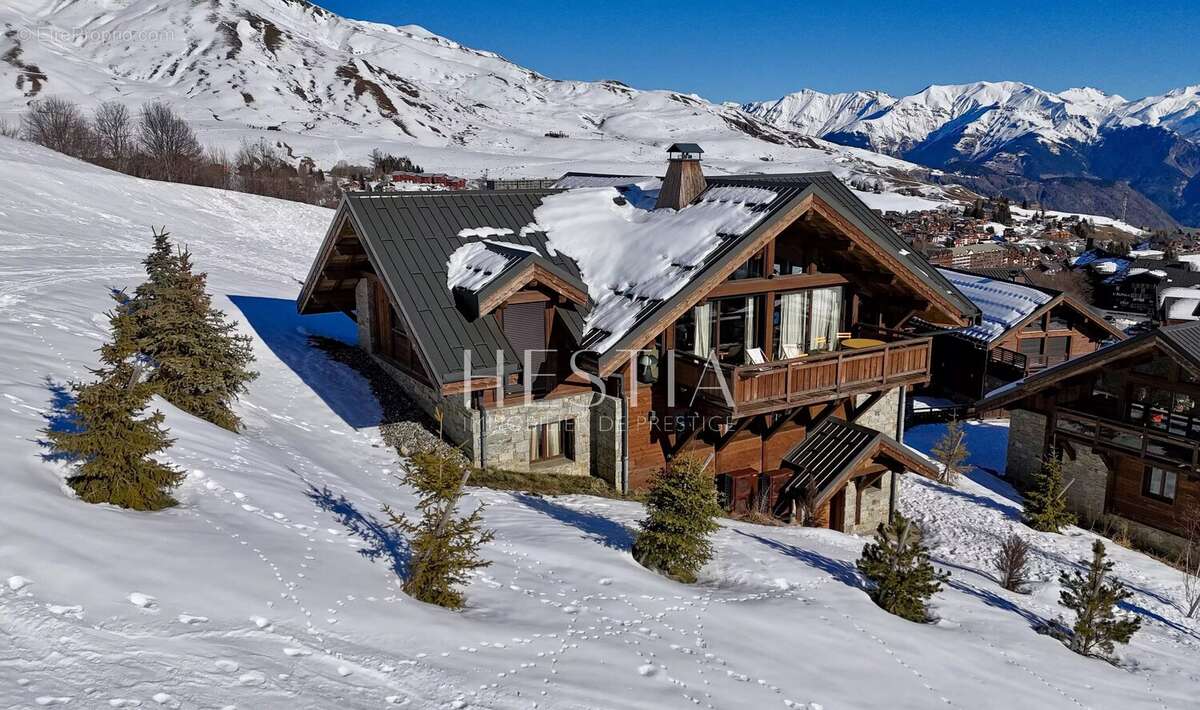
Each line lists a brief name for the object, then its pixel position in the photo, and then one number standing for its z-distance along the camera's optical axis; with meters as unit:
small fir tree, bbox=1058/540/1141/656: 12.54
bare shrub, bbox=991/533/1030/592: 16.11
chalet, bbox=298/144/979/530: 16.34
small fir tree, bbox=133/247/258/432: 15.58
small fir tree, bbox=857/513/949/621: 12.47
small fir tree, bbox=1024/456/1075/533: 21.08
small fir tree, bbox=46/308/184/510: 10.02
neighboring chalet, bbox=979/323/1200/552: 20.86
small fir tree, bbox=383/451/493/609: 9.95
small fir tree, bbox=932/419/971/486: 23.33
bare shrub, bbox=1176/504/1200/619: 18.34
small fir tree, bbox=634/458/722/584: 12.42
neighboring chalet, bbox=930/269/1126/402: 35.41
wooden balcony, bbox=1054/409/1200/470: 20.77
